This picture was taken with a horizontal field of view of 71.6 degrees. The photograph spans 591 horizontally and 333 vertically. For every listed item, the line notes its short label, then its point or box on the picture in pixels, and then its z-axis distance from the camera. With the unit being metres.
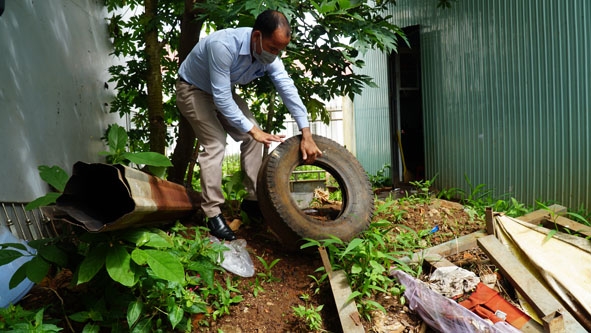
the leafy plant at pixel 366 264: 2.61
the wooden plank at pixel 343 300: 2.32
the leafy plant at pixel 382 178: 8.17
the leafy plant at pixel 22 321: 2.00
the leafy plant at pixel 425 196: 4.42
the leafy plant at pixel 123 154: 2.43
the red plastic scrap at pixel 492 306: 2.36
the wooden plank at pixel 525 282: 2.37
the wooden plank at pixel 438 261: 2.86
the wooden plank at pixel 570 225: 3.26
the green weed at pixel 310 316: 2.40
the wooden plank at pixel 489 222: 3.18
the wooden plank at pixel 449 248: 2.95
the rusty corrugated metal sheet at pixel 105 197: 1.94
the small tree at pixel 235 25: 3.25
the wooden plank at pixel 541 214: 3.56
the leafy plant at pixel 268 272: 2.91
